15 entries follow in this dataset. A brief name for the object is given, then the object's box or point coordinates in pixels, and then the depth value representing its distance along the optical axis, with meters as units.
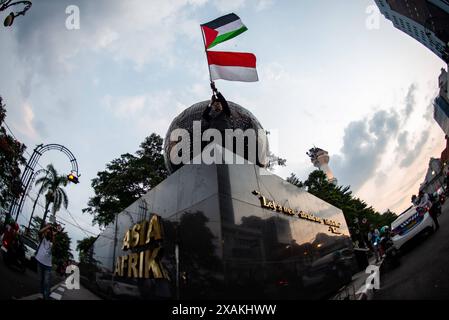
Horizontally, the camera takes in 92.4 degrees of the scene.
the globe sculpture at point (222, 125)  6.66
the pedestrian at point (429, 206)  7.34
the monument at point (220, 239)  4.06
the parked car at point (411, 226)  6.90
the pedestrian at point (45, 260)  4.53
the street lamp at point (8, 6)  7.02
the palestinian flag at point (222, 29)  6.72
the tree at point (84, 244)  22.22
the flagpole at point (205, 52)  6.08
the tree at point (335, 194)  22.86
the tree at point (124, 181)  17.38
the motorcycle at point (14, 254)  6.35
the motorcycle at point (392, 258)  6.30
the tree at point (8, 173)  11.11
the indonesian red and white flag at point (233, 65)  6.39
